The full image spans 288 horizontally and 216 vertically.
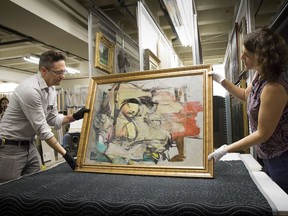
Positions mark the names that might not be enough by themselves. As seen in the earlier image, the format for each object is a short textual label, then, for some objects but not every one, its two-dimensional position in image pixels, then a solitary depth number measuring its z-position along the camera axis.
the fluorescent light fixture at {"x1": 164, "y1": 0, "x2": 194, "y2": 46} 1.89
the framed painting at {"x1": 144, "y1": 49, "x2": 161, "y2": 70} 2.04
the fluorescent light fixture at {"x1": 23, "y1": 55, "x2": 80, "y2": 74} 4.95
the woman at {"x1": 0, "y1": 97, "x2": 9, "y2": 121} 3.97
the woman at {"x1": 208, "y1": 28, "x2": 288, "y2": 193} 0.86
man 1.22
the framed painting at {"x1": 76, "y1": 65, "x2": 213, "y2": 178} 1.05
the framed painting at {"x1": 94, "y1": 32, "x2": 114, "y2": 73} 2.04
